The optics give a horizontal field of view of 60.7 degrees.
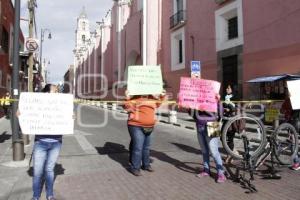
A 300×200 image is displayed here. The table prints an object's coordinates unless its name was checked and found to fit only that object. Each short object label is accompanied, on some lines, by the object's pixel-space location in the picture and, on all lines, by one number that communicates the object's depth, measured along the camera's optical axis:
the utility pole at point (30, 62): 9.03
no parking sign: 8.58
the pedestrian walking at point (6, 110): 14.42
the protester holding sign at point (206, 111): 4.44
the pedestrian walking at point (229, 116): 5.27
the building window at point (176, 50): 20.84
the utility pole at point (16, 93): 5.50
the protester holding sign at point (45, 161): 3.57
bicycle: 4.45
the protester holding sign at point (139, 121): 4.76
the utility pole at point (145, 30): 23.61
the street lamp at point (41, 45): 27.13
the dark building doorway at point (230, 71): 14.90
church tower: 77.00
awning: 10.34
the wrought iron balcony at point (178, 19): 19.81
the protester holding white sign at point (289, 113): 5.13
